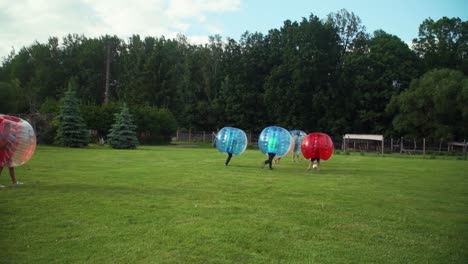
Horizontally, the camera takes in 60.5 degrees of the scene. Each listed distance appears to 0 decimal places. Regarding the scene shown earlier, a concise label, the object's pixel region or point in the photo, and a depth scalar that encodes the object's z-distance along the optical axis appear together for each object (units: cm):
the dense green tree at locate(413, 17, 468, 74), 5450
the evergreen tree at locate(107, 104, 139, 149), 3516
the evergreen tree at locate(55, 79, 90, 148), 3350
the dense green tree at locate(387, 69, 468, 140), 4384
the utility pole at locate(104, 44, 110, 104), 5480
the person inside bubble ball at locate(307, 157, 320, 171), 1884
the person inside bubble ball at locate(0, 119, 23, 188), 1008
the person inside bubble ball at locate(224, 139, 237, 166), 1931
